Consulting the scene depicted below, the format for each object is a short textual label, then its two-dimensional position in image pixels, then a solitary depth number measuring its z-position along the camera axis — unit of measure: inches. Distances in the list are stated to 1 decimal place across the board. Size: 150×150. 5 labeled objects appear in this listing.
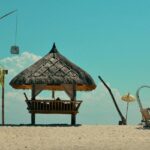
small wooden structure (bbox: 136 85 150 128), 1035.9
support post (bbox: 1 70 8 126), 1211.9
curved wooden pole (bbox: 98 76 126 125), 1318.5
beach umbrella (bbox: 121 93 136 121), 1370.6
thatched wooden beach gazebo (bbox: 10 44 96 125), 1072.8
